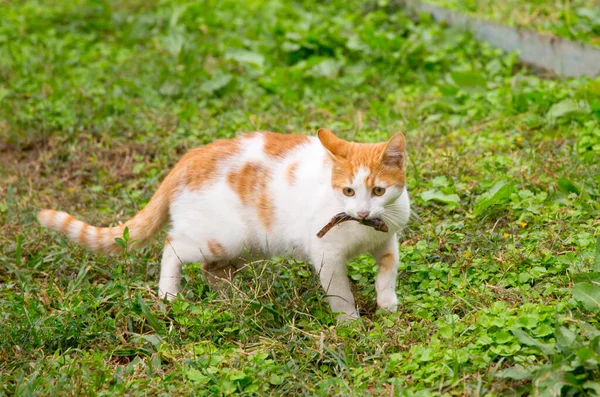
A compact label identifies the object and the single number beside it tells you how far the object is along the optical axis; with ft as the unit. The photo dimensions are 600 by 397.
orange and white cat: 24.79
